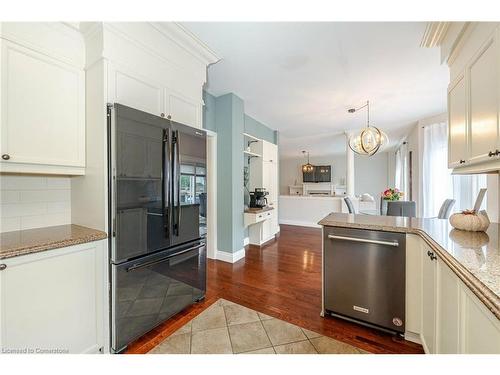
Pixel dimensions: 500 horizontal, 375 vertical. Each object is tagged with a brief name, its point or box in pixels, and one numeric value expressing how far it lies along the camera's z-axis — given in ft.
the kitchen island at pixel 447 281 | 2.67
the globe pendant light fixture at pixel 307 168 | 34.58
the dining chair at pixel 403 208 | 11.19
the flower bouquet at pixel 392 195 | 12.19
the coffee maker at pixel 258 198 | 13.83
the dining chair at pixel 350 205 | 13.33
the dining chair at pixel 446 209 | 10.30
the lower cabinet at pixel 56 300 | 3.94
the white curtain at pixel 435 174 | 14.12
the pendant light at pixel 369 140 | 11.67
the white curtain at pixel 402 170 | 21.31
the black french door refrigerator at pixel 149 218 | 5.14
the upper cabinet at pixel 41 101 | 4.55
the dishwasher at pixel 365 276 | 5.56
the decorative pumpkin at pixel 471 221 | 5.05
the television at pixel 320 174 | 34.88
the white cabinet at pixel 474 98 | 3.98
